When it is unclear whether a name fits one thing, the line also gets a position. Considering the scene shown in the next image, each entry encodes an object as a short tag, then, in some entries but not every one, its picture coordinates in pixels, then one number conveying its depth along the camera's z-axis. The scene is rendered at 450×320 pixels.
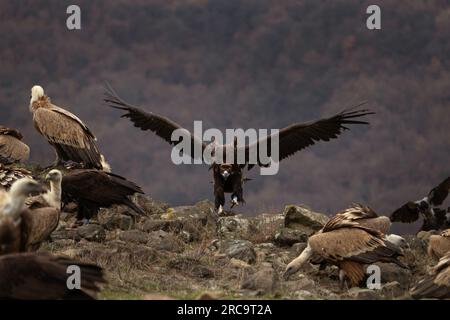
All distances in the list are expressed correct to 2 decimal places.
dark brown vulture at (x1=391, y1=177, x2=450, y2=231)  14.66
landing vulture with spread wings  14.77
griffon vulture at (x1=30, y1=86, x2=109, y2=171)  12.98
